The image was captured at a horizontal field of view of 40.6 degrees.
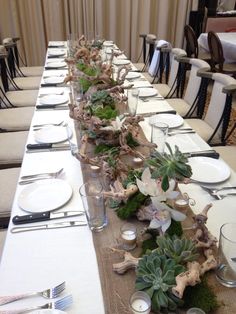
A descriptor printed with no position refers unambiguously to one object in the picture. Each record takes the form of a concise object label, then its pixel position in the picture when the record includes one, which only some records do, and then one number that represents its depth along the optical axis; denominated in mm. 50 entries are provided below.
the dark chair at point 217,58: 3927
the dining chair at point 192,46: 4668
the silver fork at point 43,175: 1218
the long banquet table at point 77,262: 726
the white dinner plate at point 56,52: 3600
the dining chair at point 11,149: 1903
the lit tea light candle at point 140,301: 653
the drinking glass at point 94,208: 939
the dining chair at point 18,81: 3270
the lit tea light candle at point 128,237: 840
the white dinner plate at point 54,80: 2559
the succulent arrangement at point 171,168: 730
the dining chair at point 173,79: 2906
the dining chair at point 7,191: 1454
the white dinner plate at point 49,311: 673
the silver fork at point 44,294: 727
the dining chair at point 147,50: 3788
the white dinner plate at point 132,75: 2639
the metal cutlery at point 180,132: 1589
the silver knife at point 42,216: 972
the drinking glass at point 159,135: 1312
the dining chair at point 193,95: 2342
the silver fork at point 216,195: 1084
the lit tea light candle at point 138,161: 1194
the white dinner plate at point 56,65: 3096
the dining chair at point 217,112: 1924
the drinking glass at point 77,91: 1810
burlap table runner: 696
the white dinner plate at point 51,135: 1525
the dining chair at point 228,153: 1745
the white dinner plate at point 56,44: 4141
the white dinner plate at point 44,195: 1036
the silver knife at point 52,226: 952
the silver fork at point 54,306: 695
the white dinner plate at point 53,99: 2074
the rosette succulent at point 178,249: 711
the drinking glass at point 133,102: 1571
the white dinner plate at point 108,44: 3979
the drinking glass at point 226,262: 744
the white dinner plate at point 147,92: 2201
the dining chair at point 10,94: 2826
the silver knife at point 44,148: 1437
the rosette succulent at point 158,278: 653
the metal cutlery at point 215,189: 1122
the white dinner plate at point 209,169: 1178
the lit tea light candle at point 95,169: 1190
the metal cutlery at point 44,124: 1709
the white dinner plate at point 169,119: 1678
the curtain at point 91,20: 4848
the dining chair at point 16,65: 3529
